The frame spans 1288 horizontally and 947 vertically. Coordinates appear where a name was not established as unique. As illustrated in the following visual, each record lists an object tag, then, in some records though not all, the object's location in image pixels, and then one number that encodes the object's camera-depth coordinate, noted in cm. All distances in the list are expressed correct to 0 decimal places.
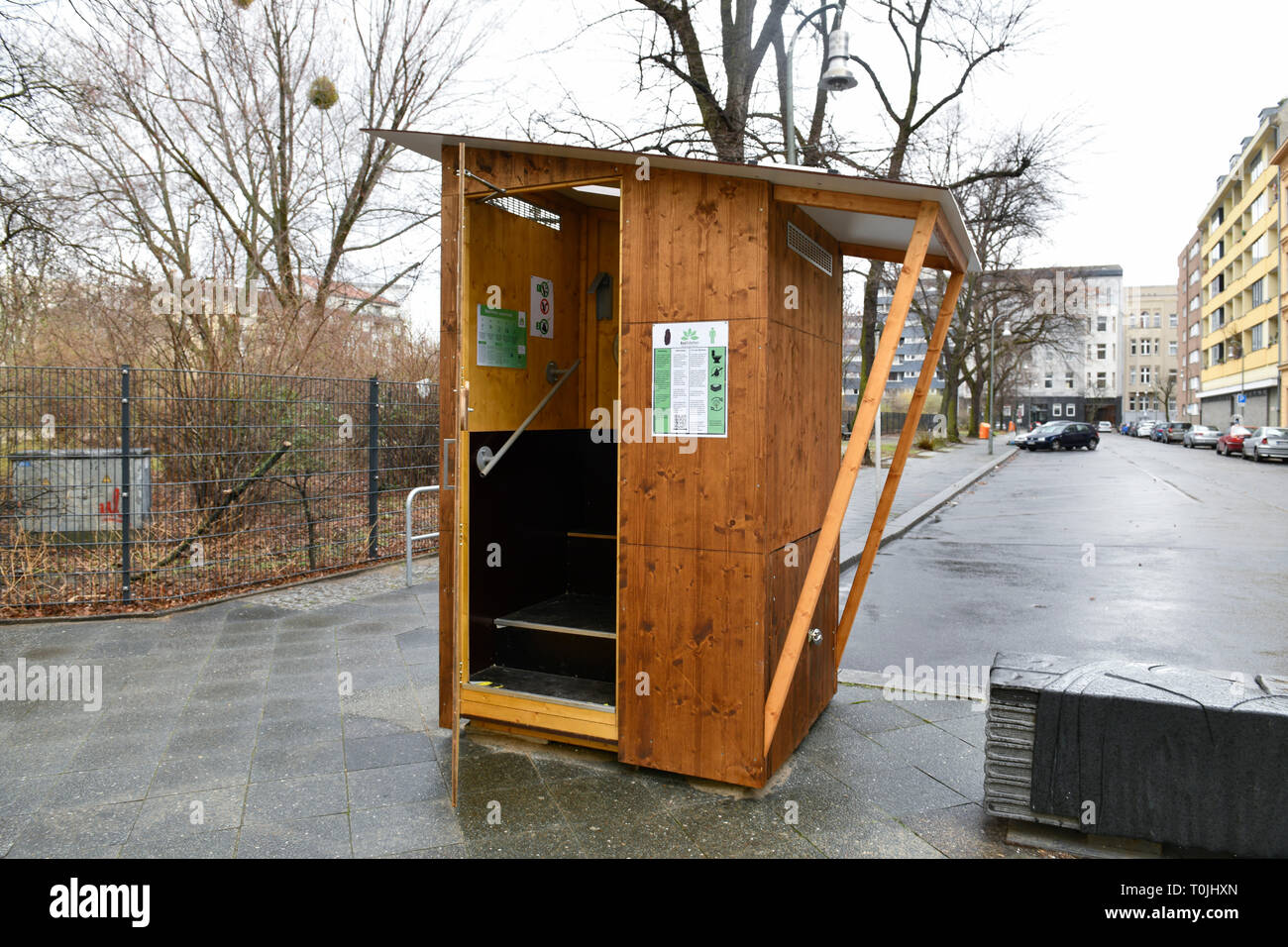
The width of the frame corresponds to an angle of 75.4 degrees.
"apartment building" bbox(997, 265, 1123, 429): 9256
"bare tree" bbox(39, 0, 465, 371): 1422
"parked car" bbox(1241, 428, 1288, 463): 3094
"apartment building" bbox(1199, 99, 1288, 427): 5006
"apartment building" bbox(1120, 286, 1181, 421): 9356
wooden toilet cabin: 376
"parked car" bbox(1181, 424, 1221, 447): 4462
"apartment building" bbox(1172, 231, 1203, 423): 7300
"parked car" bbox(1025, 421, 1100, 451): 4466
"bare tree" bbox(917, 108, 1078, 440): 1513
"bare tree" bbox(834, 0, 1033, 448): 1416
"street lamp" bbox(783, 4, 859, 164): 991
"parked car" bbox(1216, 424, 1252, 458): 3619
